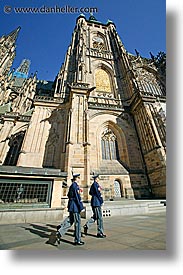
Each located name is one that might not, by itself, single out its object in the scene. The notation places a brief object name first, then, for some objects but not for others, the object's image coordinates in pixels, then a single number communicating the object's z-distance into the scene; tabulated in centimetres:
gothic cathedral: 1095
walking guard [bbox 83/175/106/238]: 330
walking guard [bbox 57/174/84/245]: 266
